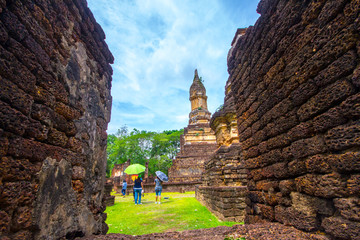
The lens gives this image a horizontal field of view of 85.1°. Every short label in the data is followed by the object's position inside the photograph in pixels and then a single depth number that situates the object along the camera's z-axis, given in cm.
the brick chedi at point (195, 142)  1933
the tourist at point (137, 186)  902
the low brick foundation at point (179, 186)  1602
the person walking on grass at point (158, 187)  925
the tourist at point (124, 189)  1502
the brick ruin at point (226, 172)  492
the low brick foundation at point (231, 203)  483
